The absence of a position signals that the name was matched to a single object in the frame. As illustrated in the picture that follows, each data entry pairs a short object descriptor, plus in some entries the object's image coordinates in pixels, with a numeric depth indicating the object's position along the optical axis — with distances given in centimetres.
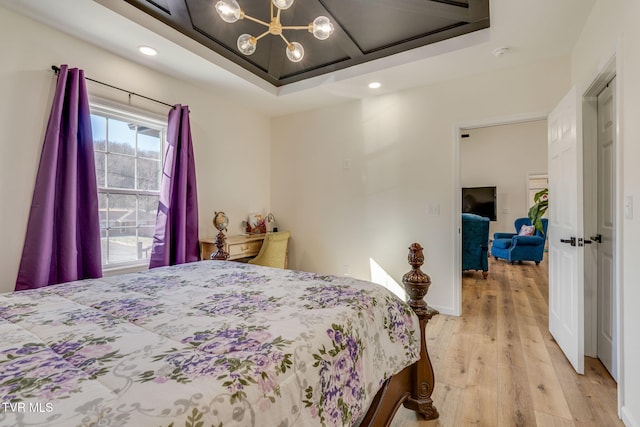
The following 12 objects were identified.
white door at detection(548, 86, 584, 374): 199
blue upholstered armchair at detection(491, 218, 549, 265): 536
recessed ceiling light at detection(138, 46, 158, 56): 254
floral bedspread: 61
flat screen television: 740
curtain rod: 227
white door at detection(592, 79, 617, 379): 200
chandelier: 169
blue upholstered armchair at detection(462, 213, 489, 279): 445
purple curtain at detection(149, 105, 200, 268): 289
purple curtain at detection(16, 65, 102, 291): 214
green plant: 330
